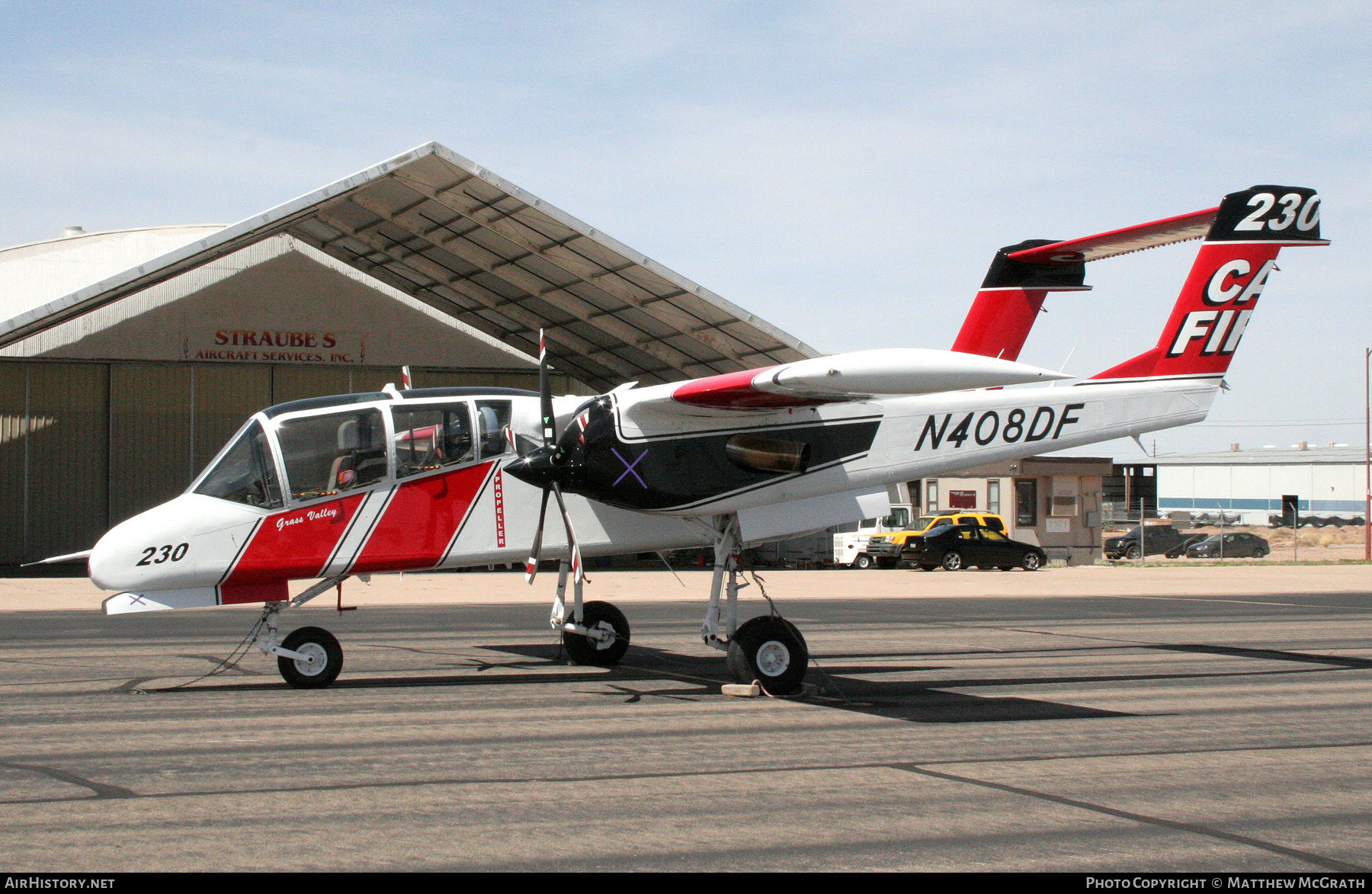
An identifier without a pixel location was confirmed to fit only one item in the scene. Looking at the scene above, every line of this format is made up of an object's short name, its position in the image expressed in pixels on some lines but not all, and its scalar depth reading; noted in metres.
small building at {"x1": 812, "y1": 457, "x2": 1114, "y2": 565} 45.72
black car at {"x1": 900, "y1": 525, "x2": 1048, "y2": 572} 40.38
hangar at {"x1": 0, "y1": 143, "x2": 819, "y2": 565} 35.94
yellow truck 41.25
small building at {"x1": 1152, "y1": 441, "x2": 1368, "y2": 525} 100.19
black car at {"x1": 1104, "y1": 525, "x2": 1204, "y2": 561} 54.16
